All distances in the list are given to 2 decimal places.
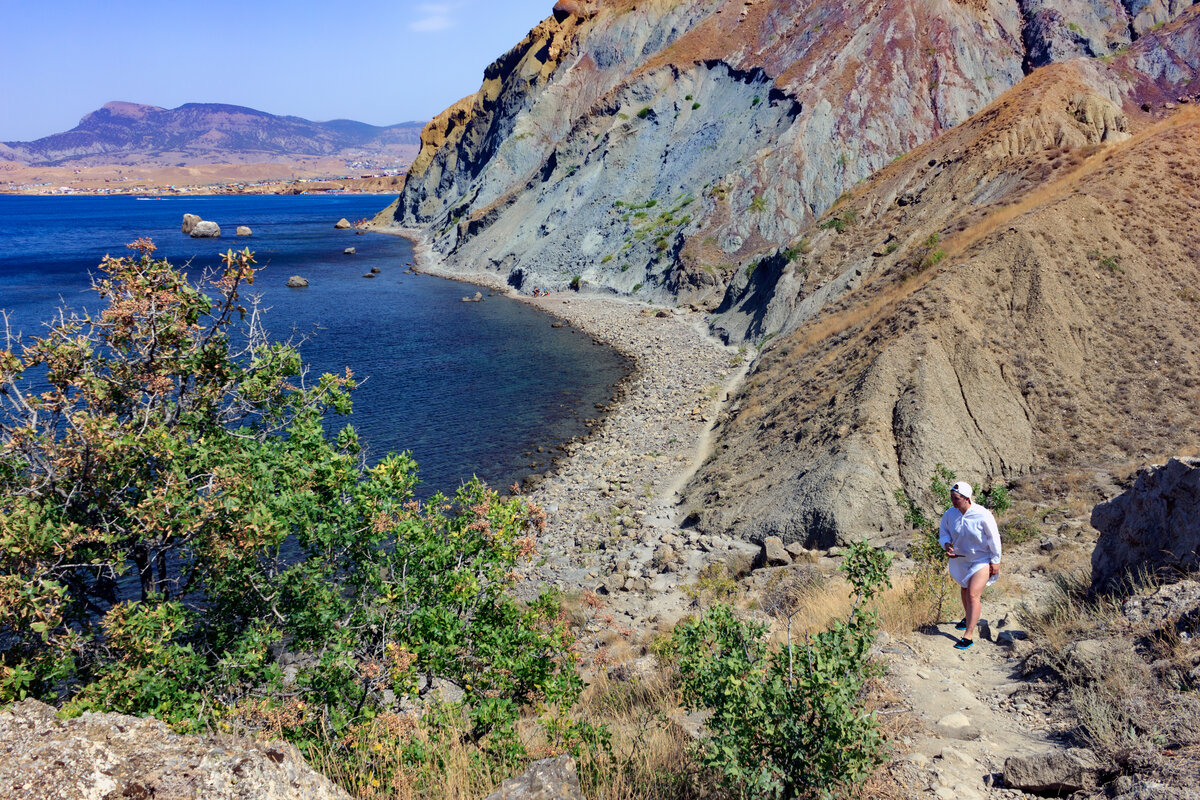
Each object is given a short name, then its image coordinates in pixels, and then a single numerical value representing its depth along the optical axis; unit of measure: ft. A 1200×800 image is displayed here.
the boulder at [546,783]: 18.07
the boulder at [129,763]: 14.88
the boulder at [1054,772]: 18.45
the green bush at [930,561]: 33.47
